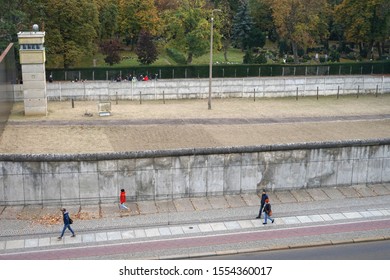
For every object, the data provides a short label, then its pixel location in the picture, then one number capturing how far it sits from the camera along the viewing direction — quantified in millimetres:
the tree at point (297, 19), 70750
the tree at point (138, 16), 71938
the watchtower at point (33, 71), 42562
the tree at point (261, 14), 85250
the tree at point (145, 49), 65625
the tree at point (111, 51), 64938
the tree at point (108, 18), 69438
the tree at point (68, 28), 58781
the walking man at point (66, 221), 21625
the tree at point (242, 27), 82750
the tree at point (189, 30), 65975
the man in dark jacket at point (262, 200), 23875
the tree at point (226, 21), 78875
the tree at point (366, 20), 70312
